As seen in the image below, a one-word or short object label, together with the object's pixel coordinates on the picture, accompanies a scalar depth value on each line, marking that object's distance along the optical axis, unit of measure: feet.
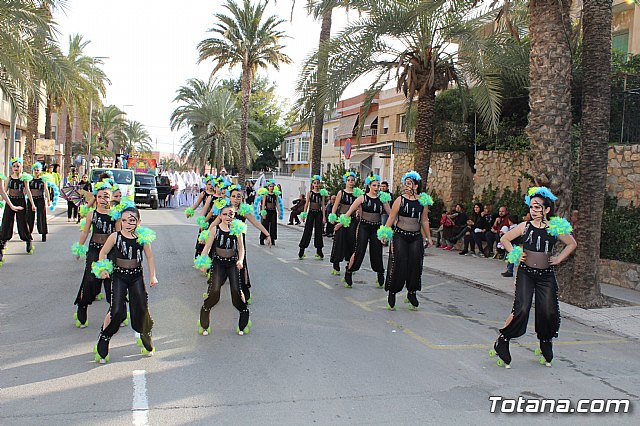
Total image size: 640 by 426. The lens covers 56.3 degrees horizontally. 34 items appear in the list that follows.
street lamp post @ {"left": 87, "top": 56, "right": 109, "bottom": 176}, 123.07
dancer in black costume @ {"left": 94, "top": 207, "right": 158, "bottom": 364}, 20.04
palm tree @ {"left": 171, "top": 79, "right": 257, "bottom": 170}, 160.86
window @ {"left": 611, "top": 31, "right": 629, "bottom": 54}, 68.69
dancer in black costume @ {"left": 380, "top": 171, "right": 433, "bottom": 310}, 29.35
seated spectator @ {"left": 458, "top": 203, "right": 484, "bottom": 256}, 55.72
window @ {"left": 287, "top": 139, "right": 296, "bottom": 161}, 197.23
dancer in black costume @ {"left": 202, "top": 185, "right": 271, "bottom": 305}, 28.02
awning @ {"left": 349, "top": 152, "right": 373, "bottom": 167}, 109.09
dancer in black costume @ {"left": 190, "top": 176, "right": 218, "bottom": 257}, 38.45
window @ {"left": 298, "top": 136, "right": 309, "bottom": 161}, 184.74
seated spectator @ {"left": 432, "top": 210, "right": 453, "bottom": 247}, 59.67
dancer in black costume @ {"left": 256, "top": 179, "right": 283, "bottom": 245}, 50.58
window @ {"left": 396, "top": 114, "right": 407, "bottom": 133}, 106.05
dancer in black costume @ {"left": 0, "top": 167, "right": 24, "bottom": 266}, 38.19
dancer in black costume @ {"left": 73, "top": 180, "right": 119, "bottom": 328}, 23.91
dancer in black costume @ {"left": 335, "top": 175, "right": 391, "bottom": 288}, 34.42
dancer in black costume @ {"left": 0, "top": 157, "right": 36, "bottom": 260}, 40.91
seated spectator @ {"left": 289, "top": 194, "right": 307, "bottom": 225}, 84.98
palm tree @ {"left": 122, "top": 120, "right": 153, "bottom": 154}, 286.87
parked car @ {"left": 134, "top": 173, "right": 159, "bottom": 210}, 108.26
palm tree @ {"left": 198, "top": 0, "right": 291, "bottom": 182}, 112.88
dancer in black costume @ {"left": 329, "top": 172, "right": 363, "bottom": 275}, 38.34
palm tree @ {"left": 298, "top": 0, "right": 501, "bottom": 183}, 51.85
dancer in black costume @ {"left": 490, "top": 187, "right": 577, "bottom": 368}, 21.27
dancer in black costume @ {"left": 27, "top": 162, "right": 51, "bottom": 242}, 42.98
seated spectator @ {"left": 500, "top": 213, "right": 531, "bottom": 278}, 42.29
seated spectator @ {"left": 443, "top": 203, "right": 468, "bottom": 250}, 58.70
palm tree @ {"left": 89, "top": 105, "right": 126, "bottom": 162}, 224.53
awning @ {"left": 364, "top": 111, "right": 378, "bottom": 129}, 123.32
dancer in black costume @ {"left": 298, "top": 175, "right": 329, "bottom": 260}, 47.19
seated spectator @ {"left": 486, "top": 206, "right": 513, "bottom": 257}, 51.49
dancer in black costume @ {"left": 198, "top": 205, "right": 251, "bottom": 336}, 23.30
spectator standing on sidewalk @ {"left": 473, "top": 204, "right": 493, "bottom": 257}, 54.03
